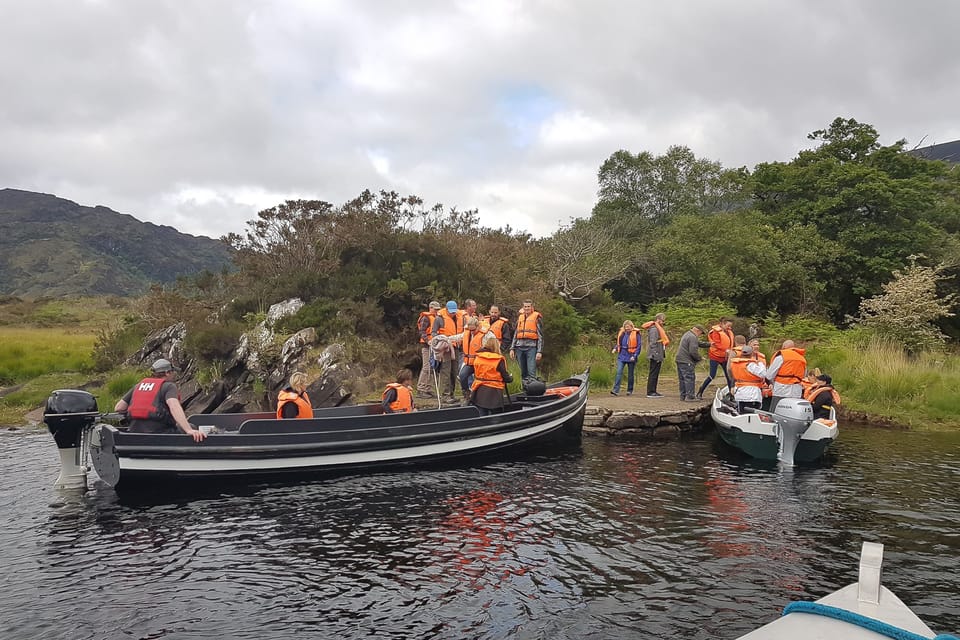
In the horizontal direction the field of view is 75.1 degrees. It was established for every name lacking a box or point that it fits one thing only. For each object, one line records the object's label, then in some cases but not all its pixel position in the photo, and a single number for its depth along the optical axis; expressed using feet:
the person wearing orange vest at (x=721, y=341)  45.42
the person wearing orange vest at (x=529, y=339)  42.96
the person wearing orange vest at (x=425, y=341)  44.29
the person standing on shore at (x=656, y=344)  45.57
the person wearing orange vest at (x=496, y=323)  40.91
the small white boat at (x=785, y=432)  32.22
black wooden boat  27.02
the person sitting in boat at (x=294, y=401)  30.55
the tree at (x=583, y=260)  71.67
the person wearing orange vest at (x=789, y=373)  37.52
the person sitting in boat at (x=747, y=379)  36.73
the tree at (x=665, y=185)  101.91
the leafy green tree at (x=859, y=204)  81.46
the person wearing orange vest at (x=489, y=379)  34.37
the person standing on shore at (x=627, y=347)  45.77
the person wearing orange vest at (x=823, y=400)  34.47
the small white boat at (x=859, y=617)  7.39
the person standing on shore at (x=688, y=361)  43.80
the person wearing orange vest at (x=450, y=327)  43.37
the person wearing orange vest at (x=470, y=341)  40.19
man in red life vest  27.99
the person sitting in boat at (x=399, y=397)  33.86
